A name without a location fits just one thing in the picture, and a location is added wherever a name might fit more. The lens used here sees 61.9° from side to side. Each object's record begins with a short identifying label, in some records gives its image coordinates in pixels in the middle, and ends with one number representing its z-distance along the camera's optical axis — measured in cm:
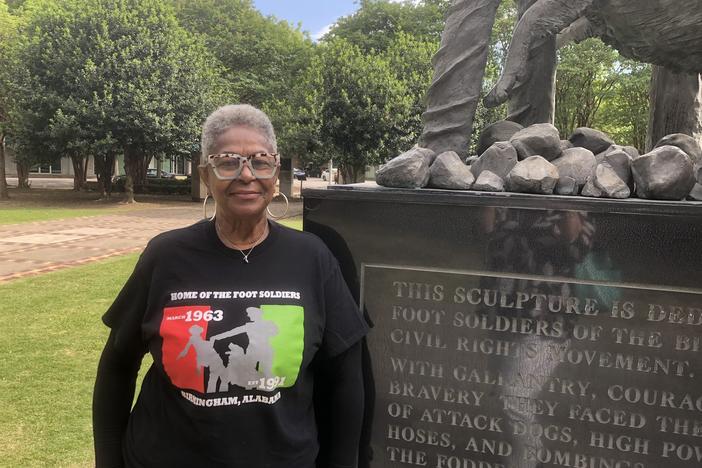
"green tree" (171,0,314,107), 2902
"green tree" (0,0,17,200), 2306
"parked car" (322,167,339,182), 4701
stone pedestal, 234
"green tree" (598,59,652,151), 2200
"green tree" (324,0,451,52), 2900
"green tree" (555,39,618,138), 2216
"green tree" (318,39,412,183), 2172
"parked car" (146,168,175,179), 4662
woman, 182
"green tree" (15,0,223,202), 2084
